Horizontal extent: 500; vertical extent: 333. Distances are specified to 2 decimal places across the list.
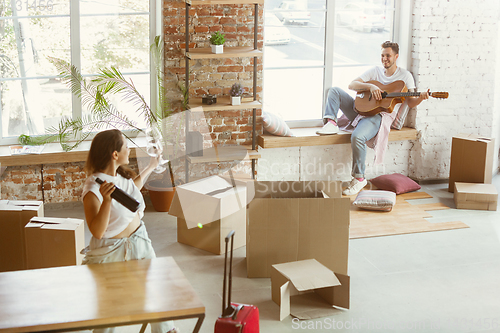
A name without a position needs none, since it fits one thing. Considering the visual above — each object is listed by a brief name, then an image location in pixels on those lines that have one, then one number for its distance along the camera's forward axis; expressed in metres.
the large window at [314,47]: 5.66
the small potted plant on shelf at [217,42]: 5.00
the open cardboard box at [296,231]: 3.69
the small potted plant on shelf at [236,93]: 5.13
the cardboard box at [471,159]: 5.60
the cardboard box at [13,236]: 3.64
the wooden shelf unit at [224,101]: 4.94
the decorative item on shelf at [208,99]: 5.13
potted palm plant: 5.07
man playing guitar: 5.61
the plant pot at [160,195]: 5.12
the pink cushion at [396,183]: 5.73
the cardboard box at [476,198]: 5.29
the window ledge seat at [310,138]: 5.47
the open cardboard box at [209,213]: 4.21
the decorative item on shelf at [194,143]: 5.18
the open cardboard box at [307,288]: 3.32
